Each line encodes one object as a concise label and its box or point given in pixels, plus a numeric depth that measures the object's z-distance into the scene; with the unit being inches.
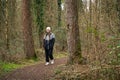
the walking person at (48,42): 447.7
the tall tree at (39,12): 802.8
